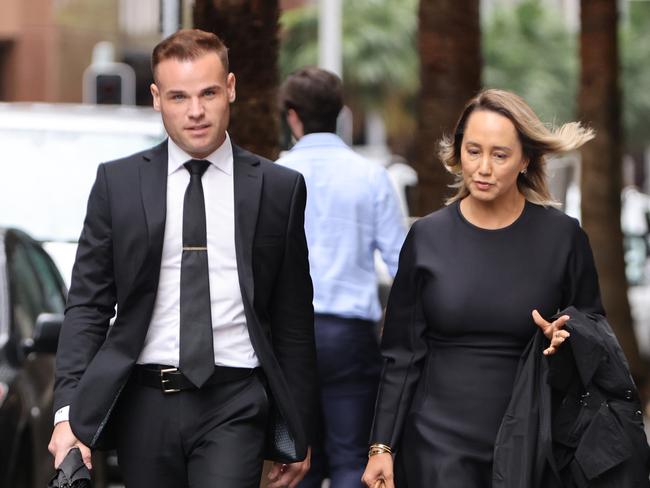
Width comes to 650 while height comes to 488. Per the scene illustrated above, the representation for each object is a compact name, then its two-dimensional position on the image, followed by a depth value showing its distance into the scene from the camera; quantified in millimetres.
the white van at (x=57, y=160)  17023
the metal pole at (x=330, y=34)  56636
